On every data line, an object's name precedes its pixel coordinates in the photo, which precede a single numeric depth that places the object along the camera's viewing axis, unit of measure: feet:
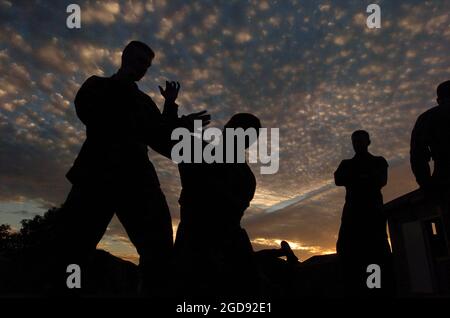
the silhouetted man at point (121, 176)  8.91
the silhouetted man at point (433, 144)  12.32
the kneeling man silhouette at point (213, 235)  9.76
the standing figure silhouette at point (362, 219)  17.12
